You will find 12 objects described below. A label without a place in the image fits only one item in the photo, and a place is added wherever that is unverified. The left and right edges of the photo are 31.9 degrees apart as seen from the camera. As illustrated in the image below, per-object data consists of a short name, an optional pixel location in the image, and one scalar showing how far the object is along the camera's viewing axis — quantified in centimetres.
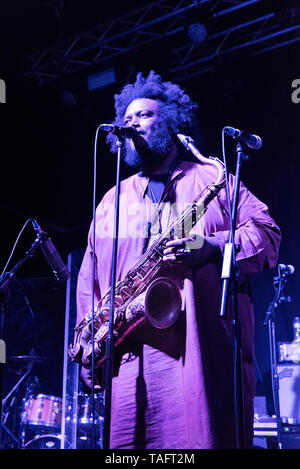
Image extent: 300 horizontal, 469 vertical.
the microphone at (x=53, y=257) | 414
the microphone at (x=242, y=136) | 299
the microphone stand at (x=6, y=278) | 407
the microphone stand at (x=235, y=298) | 249
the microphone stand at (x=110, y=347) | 265
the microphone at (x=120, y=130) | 326
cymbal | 777
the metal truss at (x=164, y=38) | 713
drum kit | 682
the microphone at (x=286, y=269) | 748
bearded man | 284
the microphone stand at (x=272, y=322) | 731
